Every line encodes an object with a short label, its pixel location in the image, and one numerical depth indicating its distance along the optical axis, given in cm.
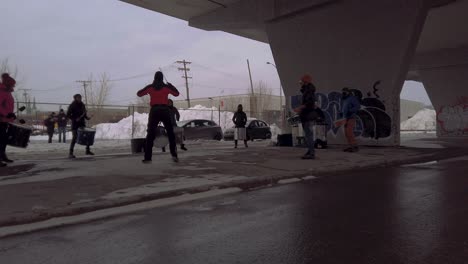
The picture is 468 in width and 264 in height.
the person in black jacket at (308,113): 970
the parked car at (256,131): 2446
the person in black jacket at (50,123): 2072
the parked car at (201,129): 2178
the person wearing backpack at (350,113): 1184
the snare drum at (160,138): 1065
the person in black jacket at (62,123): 2014
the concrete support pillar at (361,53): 1349
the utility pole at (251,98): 6154
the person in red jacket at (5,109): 826
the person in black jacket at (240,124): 1521
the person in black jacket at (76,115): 1053
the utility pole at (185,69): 6550
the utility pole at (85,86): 5119
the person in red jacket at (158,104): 822
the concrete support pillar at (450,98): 2514
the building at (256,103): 6581
